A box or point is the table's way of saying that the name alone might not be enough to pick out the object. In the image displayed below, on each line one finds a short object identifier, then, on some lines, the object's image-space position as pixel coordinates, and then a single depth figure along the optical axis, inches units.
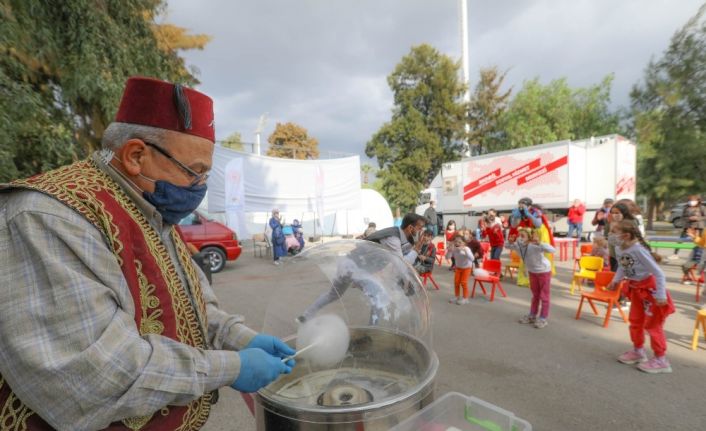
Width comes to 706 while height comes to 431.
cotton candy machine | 60.6
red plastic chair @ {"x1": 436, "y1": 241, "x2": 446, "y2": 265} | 403.5
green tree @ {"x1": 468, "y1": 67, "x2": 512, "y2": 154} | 1113.4
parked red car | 379.2
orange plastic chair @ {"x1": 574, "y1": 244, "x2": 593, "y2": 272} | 329.5
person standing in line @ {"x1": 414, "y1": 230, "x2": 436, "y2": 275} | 260.2
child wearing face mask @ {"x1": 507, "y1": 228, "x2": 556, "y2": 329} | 202.7
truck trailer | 548.7
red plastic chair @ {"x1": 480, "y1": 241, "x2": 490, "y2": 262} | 373.4
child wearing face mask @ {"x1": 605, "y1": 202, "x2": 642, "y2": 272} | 200.2
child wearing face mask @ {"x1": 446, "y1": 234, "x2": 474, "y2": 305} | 255.9
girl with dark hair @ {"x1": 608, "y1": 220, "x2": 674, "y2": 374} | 145.8
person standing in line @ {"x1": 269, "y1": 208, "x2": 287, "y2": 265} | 434.3
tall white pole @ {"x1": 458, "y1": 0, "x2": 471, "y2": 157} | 1107.9
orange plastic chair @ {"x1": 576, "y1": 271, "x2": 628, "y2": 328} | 197.8
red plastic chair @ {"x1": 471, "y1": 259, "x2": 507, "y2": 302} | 261.2
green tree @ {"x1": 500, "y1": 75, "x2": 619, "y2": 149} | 1072.8
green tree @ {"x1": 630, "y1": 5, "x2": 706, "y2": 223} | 562.6
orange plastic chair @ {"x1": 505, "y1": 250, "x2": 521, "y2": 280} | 322.3
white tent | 504.1
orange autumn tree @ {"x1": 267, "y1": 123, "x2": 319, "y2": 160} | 1547.7
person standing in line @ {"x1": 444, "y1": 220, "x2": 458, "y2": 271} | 388.7
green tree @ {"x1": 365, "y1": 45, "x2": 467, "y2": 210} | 1059.9
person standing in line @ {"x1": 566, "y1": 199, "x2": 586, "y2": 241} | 478.9
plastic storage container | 58.5
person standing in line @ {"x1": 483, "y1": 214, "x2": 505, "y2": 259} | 346.9
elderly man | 32.8
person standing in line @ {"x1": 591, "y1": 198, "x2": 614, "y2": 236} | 337.1
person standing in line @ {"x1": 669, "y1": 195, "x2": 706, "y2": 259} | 346.9
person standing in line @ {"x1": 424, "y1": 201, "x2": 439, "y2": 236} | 495.2
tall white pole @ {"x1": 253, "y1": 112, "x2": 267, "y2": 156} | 1344.7
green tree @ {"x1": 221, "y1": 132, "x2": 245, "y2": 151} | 1760.1
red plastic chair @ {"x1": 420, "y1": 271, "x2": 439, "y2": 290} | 291.2
